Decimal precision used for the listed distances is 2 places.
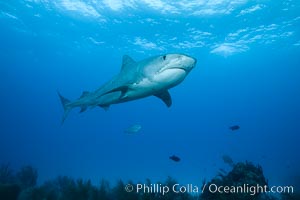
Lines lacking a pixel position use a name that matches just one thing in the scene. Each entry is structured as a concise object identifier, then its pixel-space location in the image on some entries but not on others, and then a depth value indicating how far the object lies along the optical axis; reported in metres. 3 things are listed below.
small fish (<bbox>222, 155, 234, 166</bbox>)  12.90
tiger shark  5.39
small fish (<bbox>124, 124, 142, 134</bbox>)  12.98
